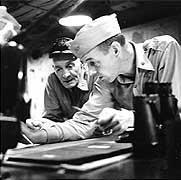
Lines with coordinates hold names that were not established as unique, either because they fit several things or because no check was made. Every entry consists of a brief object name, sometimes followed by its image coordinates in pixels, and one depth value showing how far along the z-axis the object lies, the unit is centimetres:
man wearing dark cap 259
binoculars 89
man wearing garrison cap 158
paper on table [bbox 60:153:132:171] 69
